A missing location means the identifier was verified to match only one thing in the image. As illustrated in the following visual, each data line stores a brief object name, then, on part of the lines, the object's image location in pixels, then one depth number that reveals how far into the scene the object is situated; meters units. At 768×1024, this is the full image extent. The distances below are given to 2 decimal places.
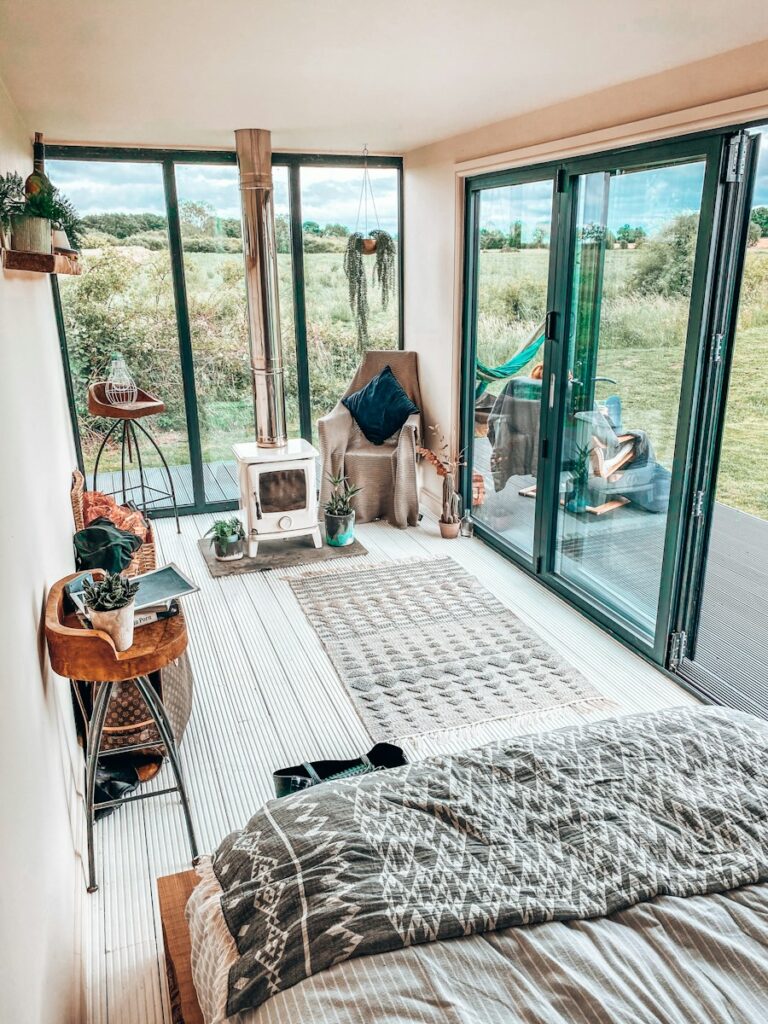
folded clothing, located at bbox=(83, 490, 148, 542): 3.64
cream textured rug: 3.06
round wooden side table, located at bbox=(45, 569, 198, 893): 2.00
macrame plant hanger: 5.28
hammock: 4.04
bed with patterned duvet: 1.21
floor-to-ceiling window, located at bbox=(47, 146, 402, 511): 4.80
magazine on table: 2.20
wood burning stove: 4.36
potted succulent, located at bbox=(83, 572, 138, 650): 1.99
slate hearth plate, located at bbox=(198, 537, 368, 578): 4.54
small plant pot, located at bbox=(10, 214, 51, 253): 2.36
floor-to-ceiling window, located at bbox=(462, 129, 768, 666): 2.92
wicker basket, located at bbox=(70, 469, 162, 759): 2.65
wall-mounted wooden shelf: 2.33
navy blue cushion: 5.21
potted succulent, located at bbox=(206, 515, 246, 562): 4.58
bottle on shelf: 2.49
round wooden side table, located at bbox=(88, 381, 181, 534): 4.45
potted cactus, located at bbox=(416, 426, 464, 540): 4.94
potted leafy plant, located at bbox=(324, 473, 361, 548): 4.81
